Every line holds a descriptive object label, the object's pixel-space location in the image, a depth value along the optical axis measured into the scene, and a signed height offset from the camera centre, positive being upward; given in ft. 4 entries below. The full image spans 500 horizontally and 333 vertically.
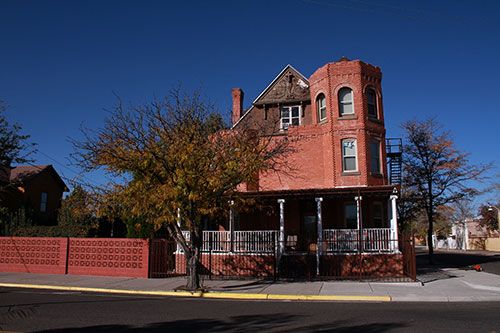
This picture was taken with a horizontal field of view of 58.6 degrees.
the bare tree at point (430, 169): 93.25 +12.83
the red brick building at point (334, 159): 77.15 +12.71
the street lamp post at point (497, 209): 191.57 +9.08
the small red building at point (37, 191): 117.08 +11.01
